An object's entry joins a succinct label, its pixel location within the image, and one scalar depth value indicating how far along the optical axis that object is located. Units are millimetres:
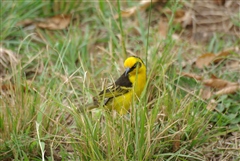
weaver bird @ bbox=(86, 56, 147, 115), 9734
